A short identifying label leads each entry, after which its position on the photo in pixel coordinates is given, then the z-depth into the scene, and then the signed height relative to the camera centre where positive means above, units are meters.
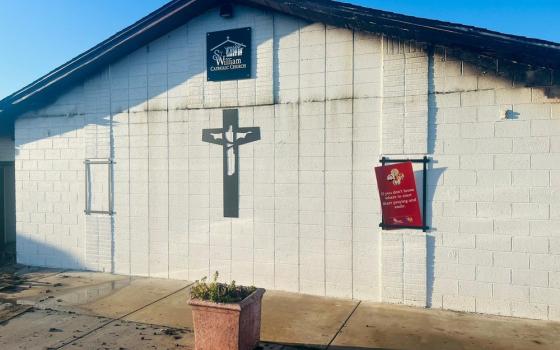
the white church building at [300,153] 7.88 +0.19
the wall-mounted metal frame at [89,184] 11.26 -0.53
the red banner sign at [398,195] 8.48 -0.63
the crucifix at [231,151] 9.99 +0.26
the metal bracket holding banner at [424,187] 8.41 -0.48
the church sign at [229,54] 9.93 +2.45
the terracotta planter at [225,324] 6.09 -2.26
